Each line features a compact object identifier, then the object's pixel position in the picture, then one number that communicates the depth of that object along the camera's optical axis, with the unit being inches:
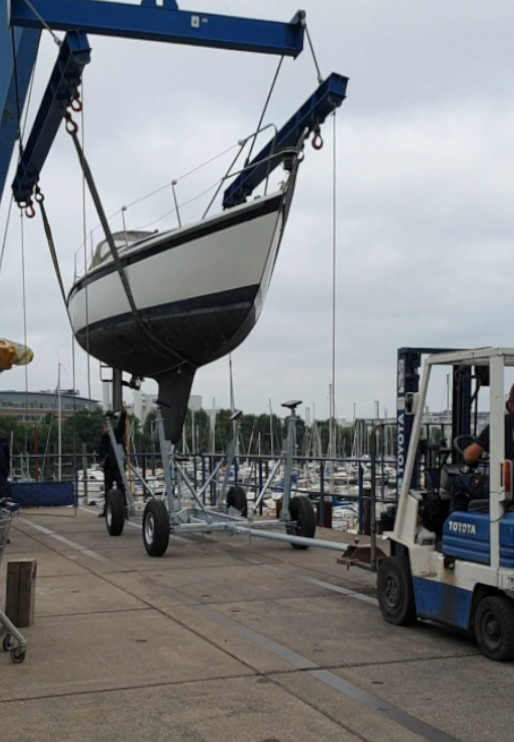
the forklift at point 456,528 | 245.1
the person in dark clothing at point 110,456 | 587.2
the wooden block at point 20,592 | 288.0
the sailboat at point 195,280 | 468.4
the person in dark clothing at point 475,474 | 254.6
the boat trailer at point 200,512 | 443.8
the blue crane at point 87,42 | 402.9
